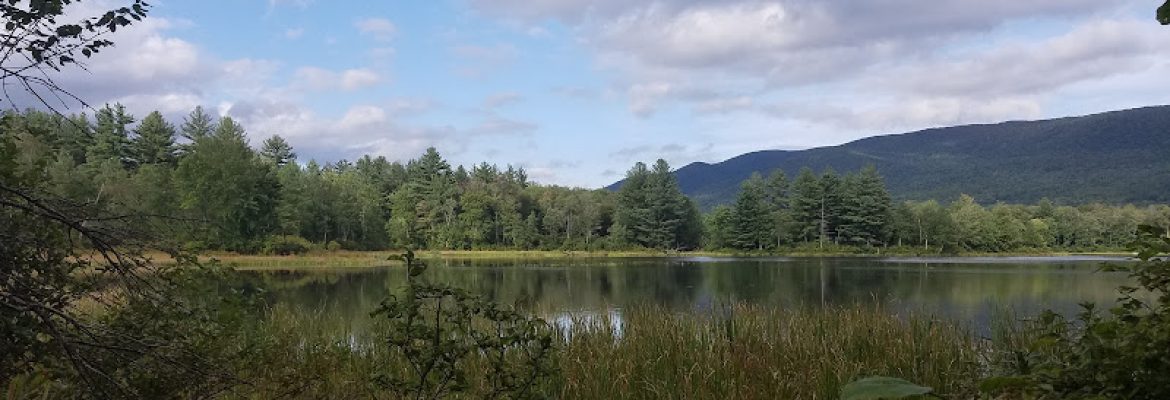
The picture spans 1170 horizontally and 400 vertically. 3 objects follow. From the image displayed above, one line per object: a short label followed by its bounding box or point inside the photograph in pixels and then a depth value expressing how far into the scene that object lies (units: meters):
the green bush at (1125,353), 2.33
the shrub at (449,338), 3.07
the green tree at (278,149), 92.93
